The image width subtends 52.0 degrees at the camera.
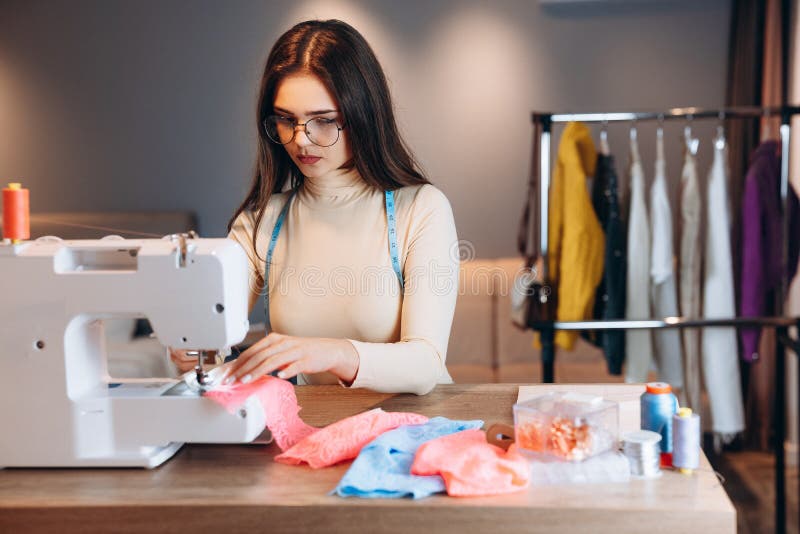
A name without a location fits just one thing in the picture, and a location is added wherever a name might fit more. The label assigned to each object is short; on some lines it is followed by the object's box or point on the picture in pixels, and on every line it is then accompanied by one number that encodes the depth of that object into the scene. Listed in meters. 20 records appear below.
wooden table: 1.03
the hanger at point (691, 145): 2.88
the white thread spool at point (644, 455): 1.12
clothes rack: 2.75
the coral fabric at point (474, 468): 1.09
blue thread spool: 1.19
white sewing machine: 1.22
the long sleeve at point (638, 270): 2.94
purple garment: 2.92
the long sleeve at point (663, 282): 2.94
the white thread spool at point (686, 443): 1.14
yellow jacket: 2.95
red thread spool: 1.22
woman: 1.71
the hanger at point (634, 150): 2.87
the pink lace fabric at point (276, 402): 1.23
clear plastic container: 1.17
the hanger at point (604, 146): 2.93
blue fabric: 1.09
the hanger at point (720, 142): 2.84
